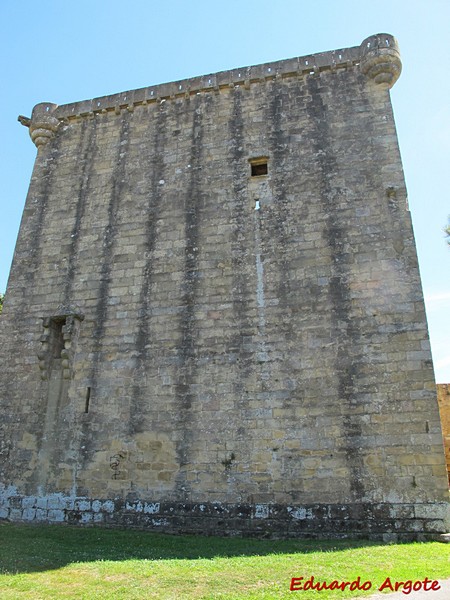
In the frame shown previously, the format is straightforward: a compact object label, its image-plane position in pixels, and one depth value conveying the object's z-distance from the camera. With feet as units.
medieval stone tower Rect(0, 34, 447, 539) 27.55
